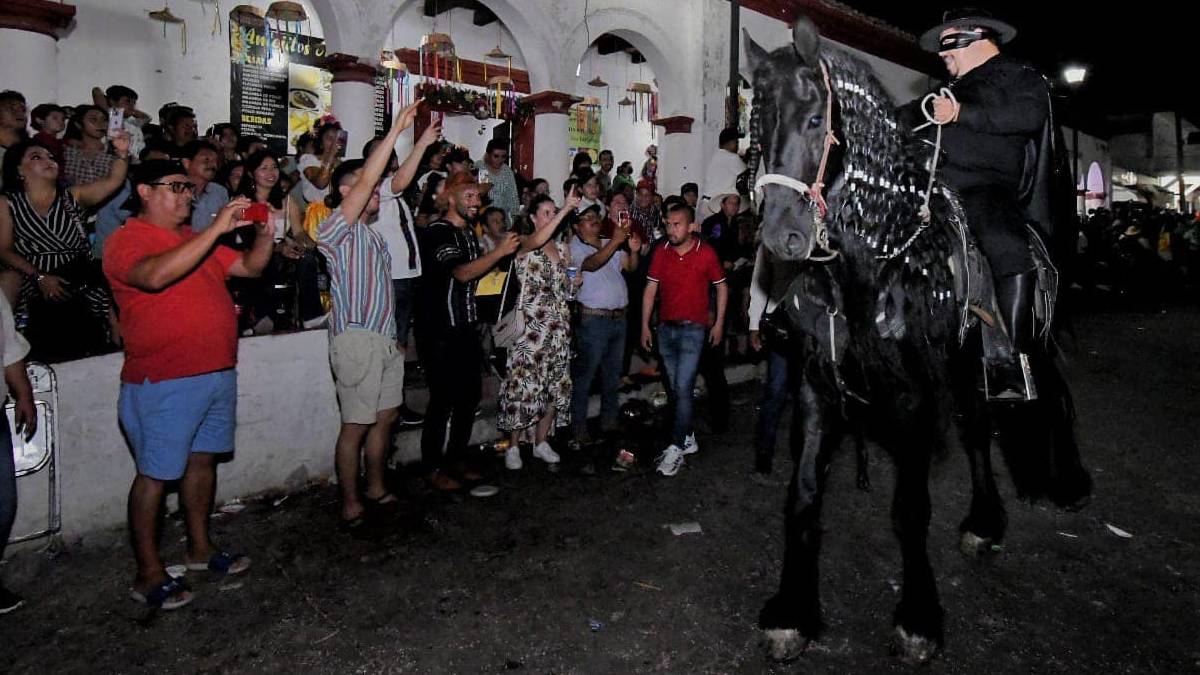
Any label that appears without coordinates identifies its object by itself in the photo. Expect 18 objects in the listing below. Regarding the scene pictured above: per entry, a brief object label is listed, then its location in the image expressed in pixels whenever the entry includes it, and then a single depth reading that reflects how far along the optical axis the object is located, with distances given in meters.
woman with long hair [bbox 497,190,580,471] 6.13
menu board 12.15
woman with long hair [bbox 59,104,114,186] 6.54
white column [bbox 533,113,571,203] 11.73
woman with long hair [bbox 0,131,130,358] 5.16
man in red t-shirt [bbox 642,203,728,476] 6.11
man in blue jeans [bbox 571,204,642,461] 6.57
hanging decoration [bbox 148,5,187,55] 10.50
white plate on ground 5.62
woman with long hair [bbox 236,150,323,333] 7.05
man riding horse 3.81
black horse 2.89
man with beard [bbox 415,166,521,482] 5.45
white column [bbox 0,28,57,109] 7.85
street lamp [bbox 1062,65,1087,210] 15.23
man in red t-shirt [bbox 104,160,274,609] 3.79
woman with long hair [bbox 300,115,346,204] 8.21
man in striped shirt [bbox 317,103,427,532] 4.63
